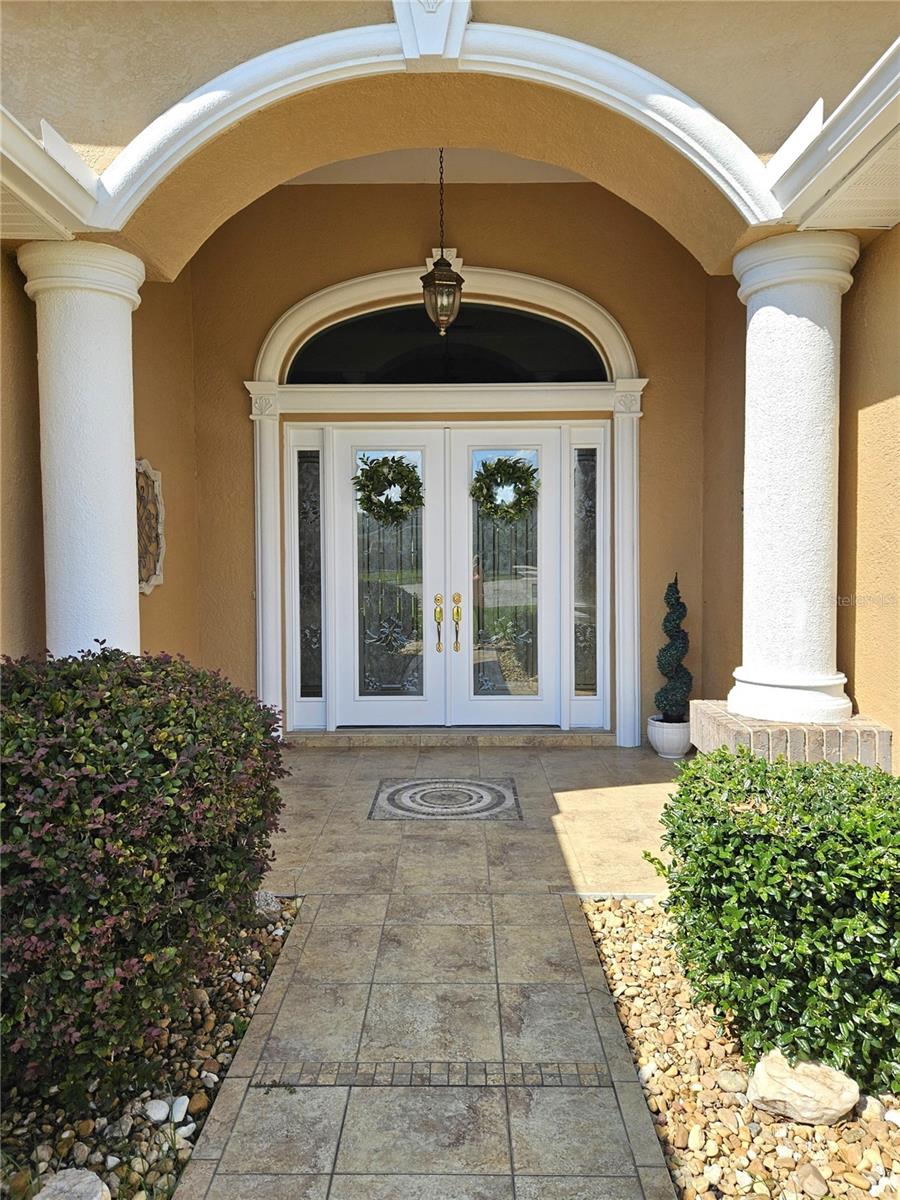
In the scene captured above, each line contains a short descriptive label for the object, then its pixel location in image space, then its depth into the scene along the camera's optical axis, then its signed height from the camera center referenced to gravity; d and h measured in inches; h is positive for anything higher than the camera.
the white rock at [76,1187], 83.2 -60.5
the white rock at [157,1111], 97.6 -61.8
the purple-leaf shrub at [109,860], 90.7 -31.6
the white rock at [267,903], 147.7 -57.3
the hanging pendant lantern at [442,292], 228.7 +80.1
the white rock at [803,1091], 94.9 -58.8
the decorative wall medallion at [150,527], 217.6 +15.5
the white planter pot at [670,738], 253.1 -47.8
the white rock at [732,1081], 102.2 -61.6
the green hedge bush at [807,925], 97.2 -41.1
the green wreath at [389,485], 275.3 +32.2
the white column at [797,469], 145.2 +19.5
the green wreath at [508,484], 274.8 +32.2
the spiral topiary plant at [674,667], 256.2 -26.5
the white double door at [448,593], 274.8 -3.6
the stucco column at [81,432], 145.0 +26.8
